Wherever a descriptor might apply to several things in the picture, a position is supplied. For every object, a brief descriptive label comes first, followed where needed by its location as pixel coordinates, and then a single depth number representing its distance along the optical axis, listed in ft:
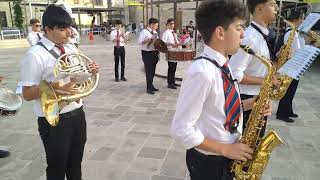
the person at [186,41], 27.35
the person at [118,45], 29.53
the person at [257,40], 9.01
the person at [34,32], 26.81
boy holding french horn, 7.67
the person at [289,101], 17.46
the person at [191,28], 45.59
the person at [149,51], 24.95
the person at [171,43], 26.17
